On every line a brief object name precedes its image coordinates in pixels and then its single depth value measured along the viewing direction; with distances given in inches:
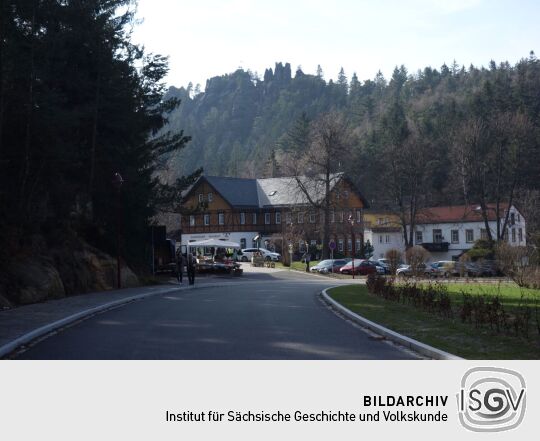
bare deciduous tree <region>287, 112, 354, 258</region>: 2674.7
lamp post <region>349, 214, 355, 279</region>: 2919.8
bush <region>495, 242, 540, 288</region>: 1330.6
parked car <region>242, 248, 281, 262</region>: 3272.6
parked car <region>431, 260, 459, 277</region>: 2104.6
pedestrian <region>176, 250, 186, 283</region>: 1592.0
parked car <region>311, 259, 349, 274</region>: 2571.4
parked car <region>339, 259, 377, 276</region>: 2564.0
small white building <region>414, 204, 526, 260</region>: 3129.9
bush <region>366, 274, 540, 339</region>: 567.8
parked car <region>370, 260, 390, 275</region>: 2541.8
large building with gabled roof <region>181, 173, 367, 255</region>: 3412.2
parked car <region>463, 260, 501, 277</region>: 2175.6
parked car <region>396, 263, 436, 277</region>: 1565.6
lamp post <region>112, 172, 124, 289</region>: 1234.0
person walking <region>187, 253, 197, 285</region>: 1528.1
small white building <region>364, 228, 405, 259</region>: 3454.7
